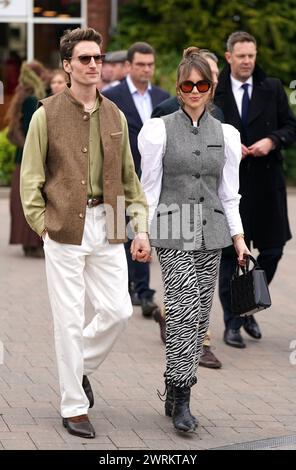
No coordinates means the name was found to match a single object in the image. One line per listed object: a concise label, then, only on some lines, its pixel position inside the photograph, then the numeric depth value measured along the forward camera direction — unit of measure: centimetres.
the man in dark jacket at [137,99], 1783
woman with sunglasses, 1153
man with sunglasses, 1101
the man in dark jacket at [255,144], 1564
